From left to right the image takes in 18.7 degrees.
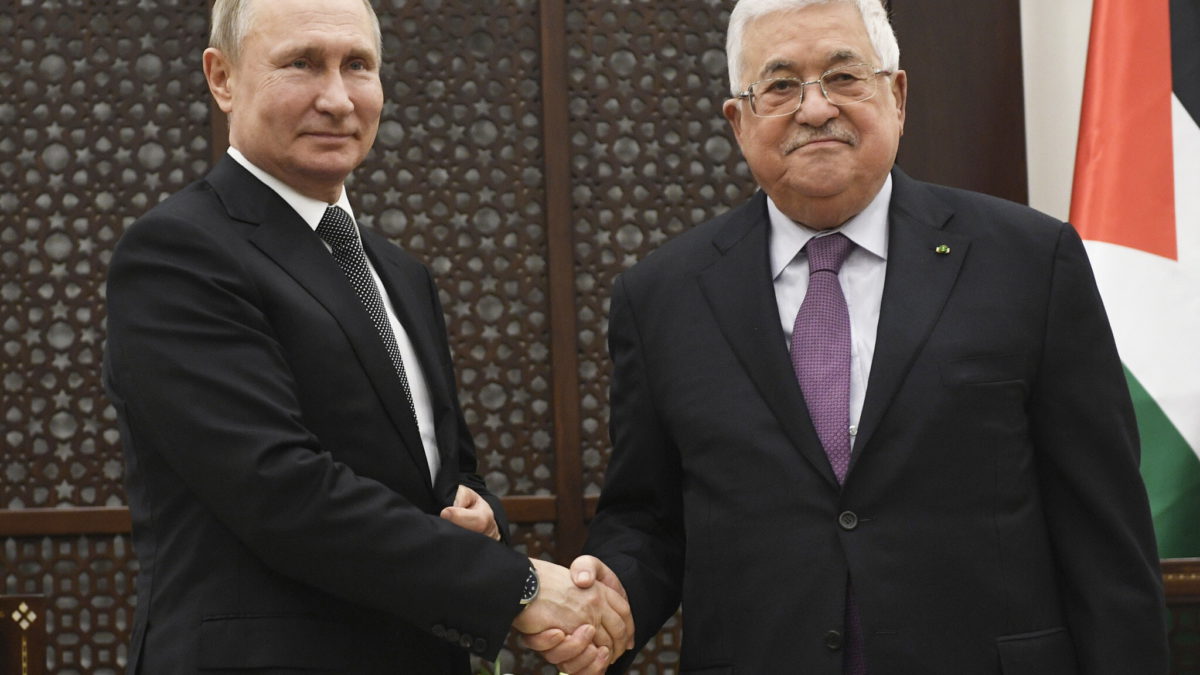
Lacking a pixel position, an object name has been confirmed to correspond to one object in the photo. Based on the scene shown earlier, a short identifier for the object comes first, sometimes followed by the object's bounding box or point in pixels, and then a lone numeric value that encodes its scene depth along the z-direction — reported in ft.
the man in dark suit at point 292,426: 12.02
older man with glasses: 11.98
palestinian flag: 14.87
